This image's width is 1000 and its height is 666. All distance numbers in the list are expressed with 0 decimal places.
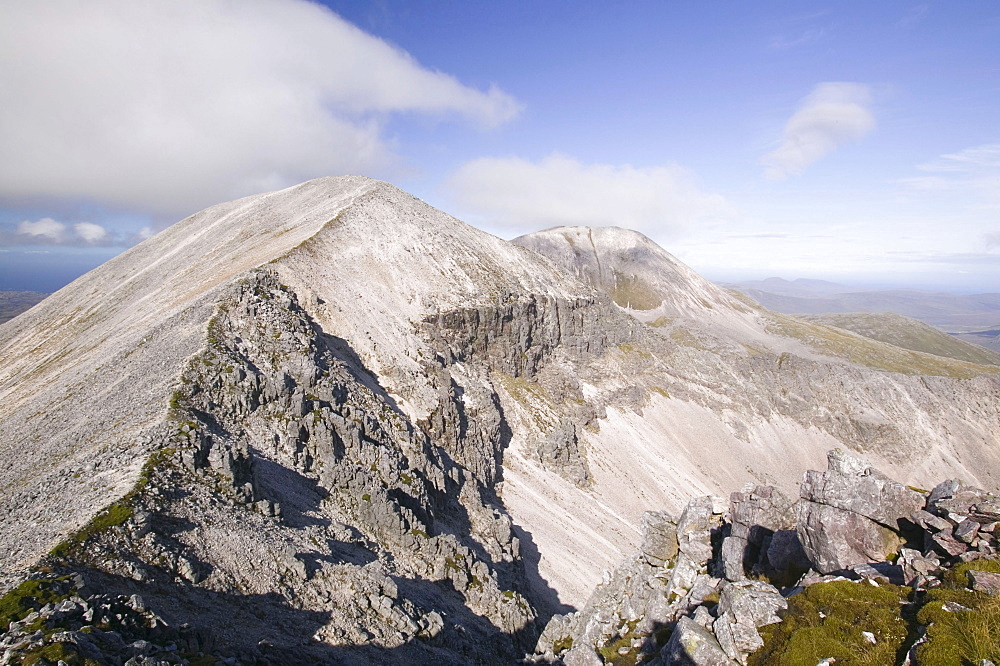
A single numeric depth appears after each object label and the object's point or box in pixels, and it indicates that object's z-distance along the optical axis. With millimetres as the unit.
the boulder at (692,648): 17203
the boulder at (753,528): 24750
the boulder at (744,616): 17203
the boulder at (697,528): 29000
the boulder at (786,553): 23031
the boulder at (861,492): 21078
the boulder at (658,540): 30969
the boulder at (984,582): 14594
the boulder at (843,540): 20703
